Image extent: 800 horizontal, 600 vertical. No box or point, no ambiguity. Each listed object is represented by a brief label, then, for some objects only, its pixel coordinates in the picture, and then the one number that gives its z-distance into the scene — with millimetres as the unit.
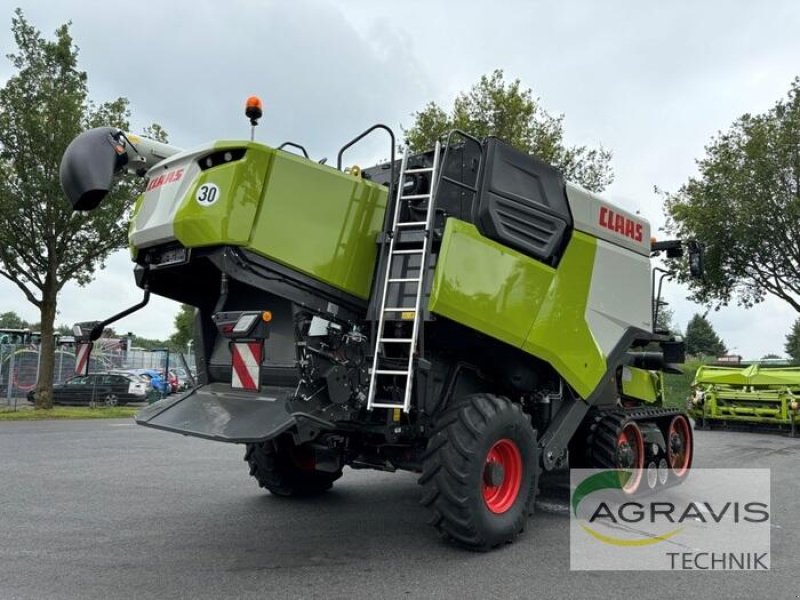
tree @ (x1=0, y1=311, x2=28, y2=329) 103375
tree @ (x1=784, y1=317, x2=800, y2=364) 72438
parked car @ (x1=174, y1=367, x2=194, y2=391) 25981
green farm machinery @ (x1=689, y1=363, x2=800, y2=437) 13938
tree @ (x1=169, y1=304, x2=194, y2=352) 45678
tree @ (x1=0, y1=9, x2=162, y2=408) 17453
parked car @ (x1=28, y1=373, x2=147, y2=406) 21553
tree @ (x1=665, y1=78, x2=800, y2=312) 22172
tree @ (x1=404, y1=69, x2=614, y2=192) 19844
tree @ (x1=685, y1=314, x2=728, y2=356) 83438
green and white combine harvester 4539
